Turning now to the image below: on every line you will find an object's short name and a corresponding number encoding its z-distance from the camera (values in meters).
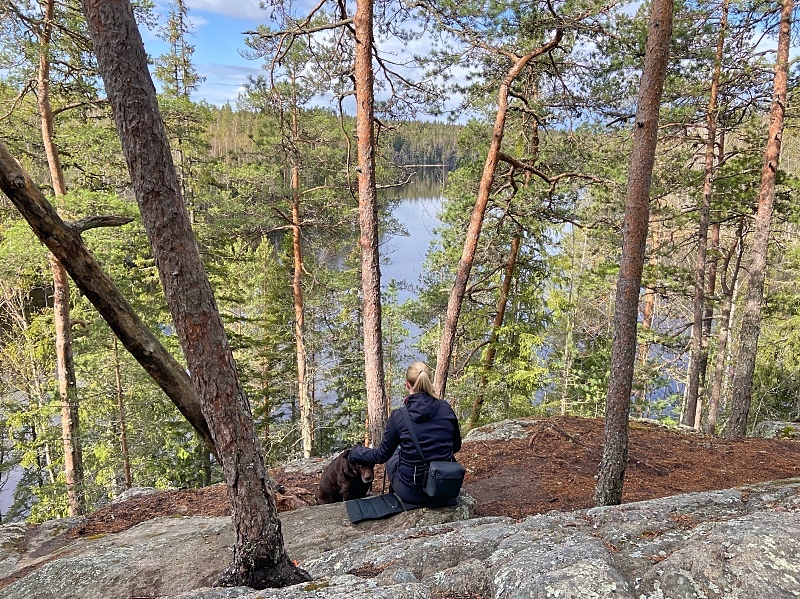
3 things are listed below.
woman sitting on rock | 3.82
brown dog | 4.61
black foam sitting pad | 3.94
